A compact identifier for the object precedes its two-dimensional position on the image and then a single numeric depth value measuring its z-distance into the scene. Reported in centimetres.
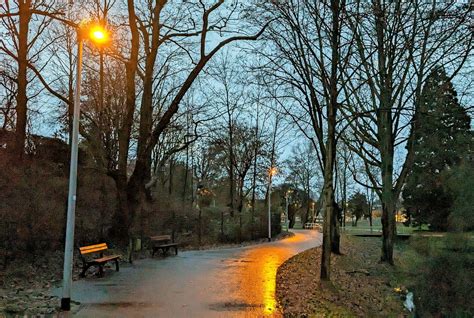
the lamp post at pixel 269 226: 3149
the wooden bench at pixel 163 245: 1816
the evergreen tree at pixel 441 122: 1483
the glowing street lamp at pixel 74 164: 817
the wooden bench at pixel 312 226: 5776
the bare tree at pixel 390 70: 1364
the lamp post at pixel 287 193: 5716
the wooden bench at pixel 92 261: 1196
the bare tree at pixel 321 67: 1261
